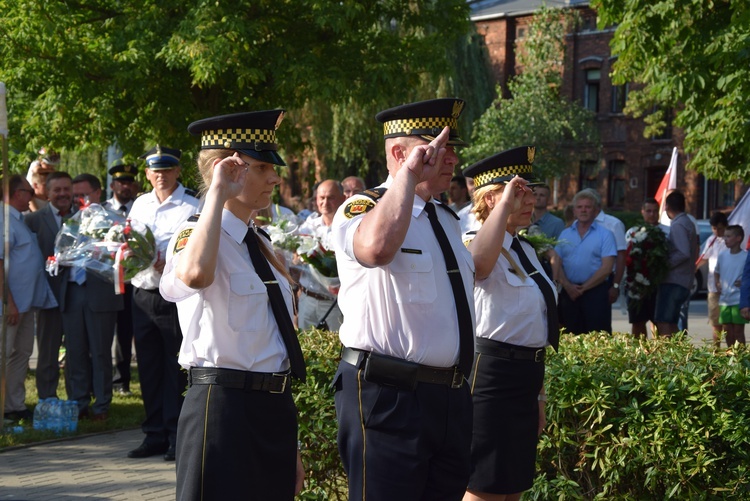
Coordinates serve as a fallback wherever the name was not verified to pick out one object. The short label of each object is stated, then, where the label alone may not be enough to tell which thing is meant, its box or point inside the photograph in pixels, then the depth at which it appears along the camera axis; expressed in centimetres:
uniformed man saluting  395
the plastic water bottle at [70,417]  907
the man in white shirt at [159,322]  796
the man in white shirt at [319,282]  875
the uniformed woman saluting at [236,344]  377
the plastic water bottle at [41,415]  912
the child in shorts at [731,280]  1386
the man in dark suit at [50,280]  987
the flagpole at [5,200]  659
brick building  4394
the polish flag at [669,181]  1787
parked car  2539
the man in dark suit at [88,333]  948
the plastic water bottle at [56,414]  906
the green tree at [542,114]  3916
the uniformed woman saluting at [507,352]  495
